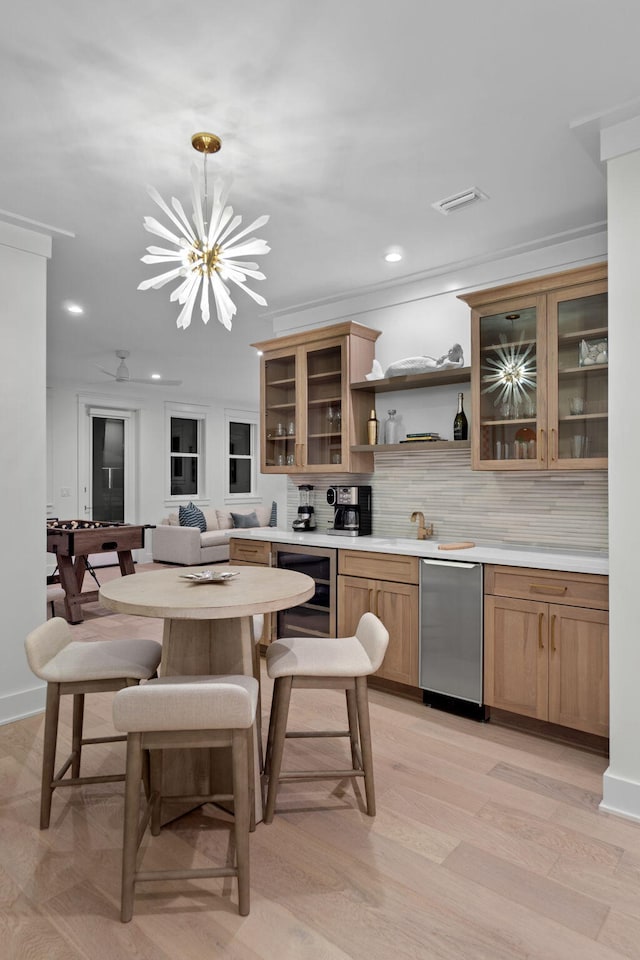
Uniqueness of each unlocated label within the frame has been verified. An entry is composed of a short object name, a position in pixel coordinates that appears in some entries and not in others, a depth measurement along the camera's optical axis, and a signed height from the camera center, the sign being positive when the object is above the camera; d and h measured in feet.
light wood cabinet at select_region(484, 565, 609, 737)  8.87 -2.70
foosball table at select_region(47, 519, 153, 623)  17.70 -2.15
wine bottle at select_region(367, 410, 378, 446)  13.33 +1.15
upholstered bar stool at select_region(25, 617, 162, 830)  7.02 -2.38
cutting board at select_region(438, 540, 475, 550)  11.05 -1.29
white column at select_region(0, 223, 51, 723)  10.33 +0.44
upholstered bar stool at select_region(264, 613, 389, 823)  7.18 -2.52
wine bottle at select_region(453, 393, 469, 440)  11.93 +1.12
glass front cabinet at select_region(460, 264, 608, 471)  9.67 +1.91
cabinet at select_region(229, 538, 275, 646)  13.52 -1.85
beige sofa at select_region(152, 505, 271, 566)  26.78 -3.02
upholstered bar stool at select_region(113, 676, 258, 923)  5.55 -2.53
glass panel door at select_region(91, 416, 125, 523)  27.81 +0.48
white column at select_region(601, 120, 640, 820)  7.49 +0.23
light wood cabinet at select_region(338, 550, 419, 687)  11.10 -2.41
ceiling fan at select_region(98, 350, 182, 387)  20.84 +3.94
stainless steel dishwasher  10.16 -2.77
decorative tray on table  7.92 -1.38
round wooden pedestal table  7.22 -2.16
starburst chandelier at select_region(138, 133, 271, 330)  7.36 +3.04
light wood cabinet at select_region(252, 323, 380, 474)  13.32 +1.92
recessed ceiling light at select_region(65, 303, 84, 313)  15.31 +4.63
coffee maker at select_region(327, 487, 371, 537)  13.69 -0.73
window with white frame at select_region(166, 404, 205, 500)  30.78 +1.55
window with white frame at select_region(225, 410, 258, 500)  33.68 +1.54
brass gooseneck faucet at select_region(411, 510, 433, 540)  12.73 -1.10
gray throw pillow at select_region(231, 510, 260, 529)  30.27 -2.15
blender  14.66 -0.84
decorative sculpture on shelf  11.78 +2.46
